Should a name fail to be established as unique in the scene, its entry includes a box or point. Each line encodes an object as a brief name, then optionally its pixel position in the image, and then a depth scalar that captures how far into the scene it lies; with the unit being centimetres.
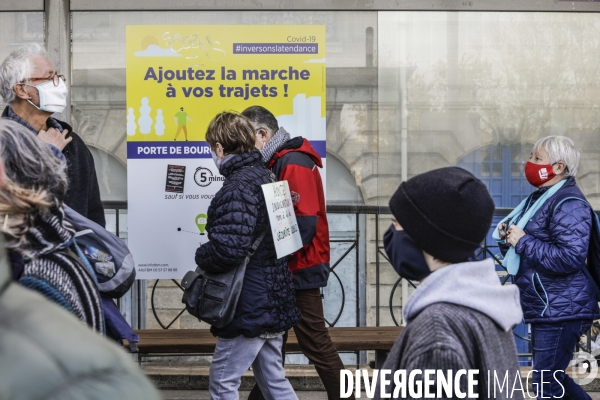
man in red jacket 466
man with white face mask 369
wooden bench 523
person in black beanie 202
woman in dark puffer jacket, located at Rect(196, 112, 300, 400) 390
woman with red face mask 428
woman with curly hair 205
